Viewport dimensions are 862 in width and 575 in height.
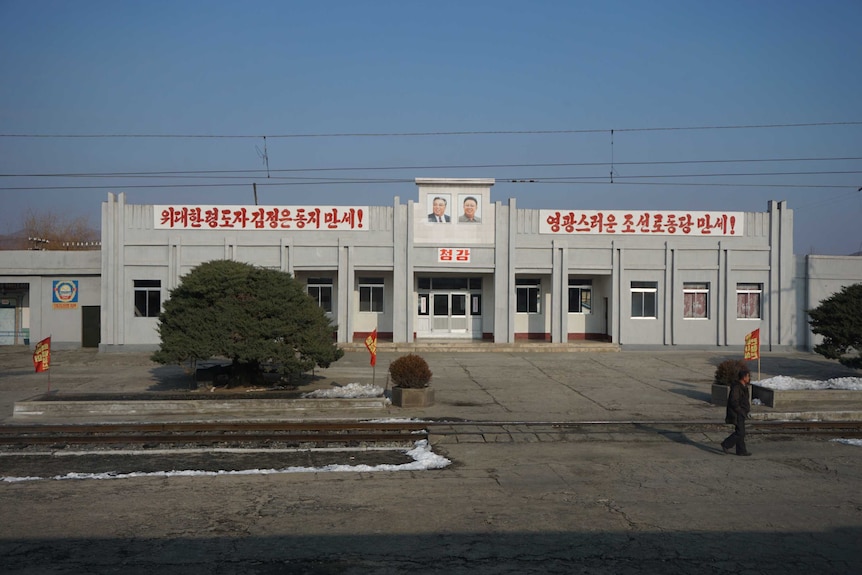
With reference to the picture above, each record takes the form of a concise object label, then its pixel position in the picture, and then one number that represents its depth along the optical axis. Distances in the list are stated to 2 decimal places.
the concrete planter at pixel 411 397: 16.33
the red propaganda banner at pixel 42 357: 17.02
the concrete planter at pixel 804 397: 16.44
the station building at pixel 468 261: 30.59
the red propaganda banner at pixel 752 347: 17.94
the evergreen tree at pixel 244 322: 17.66
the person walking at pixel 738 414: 11.63
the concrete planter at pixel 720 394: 16.97
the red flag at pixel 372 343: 17.55
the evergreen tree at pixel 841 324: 19.91
